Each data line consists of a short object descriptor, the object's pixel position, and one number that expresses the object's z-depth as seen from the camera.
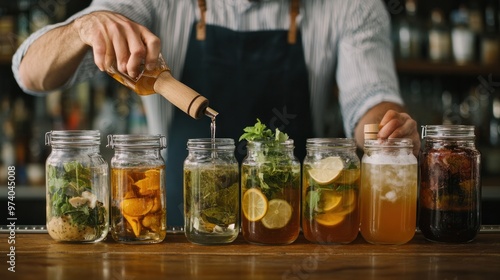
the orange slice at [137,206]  1.28
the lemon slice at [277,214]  1.27
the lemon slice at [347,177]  1.27
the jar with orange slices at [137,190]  1.29
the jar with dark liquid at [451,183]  1.29
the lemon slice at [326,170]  1.27
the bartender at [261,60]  2.08
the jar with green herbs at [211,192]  1.28
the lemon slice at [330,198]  1.27
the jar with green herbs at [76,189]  1.30
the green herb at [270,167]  1.27
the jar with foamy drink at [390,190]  1.29
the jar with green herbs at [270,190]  1.27
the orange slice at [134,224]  1.30
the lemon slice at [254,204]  1.27
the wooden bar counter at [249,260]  1.08
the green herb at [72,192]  1.29
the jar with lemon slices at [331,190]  1.27
